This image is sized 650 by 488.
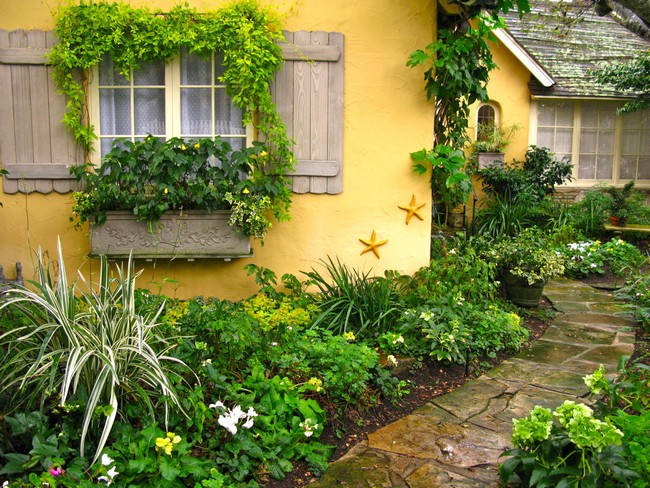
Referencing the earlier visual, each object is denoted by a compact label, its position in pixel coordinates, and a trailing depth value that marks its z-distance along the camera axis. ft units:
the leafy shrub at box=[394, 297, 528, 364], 14.34
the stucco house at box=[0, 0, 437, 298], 16.67
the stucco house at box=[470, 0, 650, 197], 35.91
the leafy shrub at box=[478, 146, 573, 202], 31.81
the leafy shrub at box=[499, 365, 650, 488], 7.93
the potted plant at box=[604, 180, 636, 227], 29.50
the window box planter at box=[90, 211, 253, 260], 16.17
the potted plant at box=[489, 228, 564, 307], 19.20
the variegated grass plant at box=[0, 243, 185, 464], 9.20
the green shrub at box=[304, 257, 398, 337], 15.10
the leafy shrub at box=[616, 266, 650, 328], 17.66
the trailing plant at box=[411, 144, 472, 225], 17.01
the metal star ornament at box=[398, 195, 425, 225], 17.74
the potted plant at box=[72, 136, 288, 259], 15.75
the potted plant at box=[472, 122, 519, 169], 34.66
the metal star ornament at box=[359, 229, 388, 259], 17.75
